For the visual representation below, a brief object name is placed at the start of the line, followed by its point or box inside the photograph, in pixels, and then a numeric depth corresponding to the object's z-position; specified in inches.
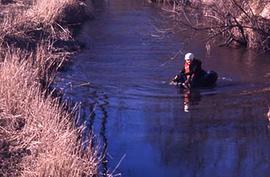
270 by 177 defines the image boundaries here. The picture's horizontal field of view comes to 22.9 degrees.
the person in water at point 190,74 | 569.6
